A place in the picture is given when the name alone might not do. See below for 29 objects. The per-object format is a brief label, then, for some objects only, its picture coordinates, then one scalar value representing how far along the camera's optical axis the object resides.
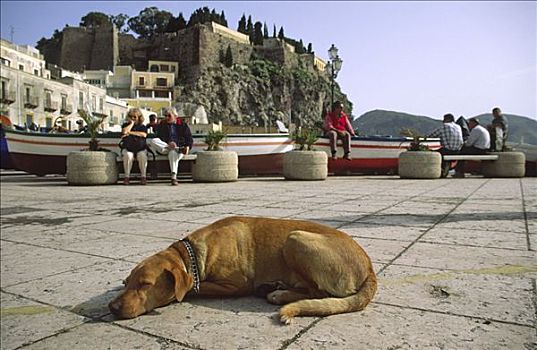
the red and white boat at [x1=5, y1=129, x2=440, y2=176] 10.83
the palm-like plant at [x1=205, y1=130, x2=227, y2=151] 10.30
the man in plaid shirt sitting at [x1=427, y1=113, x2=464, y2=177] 11.70
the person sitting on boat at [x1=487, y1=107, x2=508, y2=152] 11.70
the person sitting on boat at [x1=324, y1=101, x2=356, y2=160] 12.05
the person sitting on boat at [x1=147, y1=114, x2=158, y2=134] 11.11
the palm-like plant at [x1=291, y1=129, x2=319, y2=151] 11.02
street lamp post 17.53
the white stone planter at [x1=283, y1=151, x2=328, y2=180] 10.43
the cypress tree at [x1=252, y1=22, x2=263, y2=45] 97.94
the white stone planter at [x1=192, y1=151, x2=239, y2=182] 9.83
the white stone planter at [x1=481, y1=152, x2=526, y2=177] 11.48
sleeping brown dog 1.95
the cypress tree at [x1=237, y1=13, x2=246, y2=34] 101.09
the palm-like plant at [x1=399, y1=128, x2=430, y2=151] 11.27
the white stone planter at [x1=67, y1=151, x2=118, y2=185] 9.24
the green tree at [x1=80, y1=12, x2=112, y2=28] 93.19
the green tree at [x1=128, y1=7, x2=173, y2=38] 98.31
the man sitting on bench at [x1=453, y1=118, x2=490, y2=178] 11.91
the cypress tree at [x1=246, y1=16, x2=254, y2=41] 100.22
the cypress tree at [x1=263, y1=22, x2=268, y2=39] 104.56
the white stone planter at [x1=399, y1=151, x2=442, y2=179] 10.86
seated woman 9.52
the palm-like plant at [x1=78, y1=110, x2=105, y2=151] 9.66
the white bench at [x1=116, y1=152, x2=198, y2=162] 9.93
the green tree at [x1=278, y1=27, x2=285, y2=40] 107.61
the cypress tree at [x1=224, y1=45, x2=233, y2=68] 83.75
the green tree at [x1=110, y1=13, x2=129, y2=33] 98.81
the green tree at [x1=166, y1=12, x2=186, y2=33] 91.25
